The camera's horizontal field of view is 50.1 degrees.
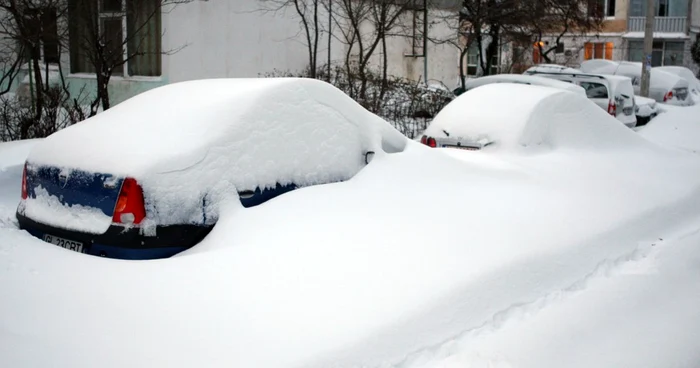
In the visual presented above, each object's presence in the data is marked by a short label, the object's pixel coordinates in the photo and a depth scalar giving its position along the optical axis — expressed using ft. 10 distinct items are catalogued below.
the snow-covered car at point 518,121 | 26.86
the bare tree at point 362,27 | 48.52
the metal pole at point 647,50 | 70.74
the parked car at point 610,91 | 52.65
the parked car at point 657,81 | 79.30
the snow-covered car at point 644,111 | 62.18
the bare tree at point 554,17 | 69.05
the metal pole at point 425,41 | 67.51
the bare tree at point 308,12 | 56.39
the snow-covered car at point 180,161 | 15.75
